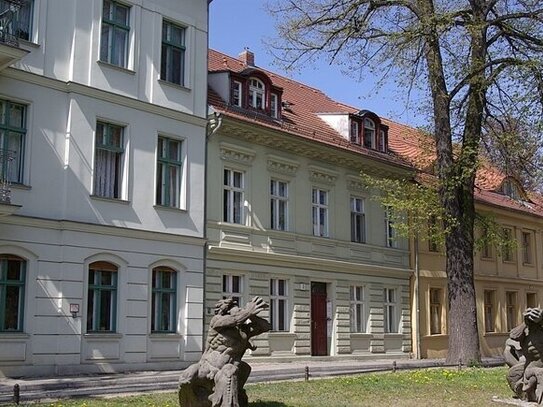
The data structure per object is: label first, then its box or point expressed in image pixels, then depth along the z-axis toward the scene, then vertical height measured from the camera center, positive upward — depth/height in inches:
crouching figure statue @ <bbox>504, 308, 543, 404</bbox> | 444.1 -23.3
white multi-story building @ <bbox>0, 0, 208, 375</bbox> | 700.7 +131.7
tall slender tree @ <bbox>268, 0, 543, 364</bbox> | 852.6 +268.5
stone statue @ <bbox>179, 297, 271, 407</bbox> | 347.9 -19.3
